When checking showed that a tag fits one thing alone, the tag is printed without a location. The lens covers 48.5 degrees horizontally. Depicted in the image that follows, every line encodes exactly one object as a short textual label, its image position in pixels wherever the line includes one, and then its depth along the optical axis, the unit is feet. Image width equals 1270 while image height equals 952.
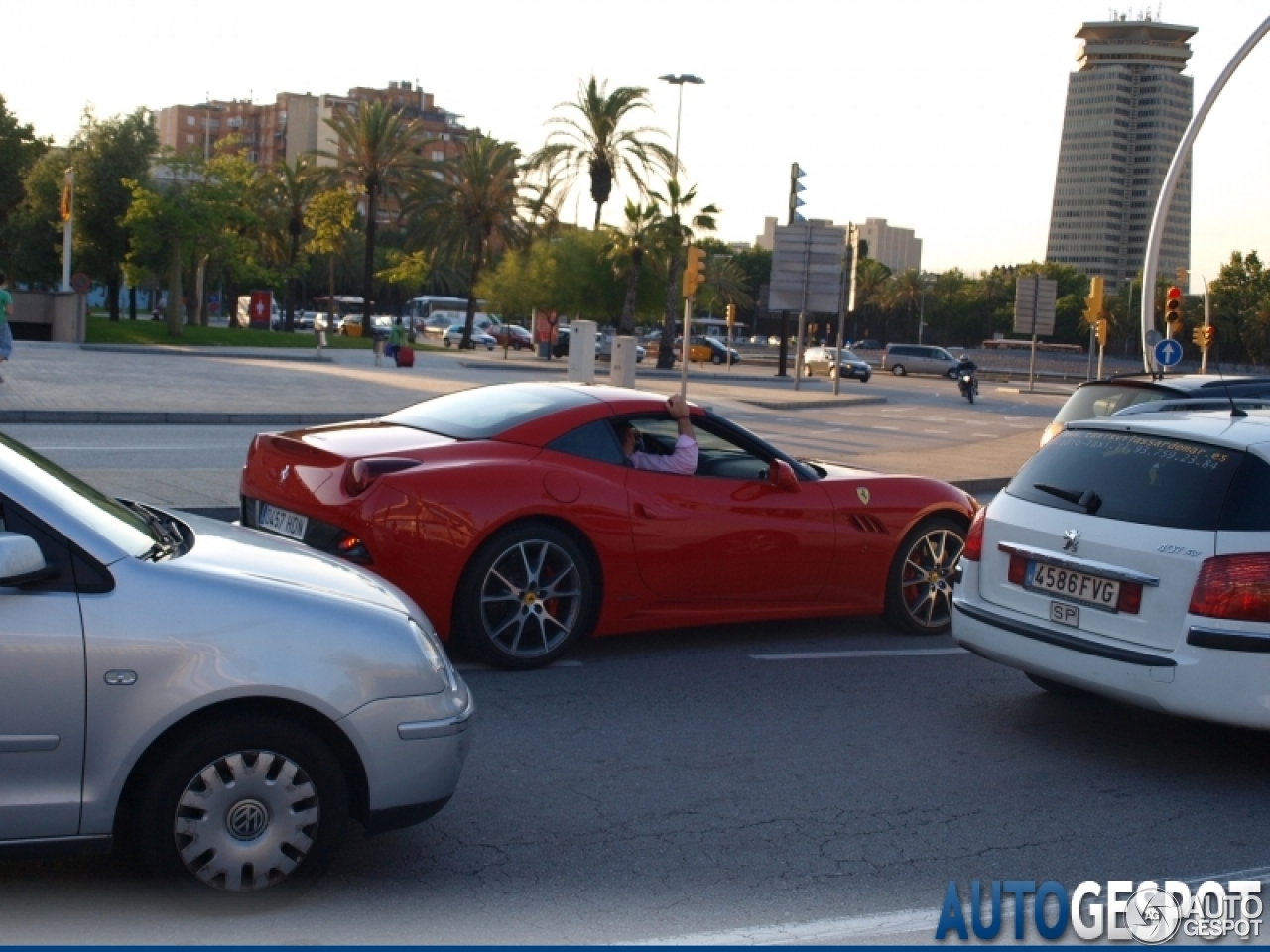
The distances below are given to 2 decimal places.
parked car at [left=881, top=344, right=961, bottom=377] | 234.58
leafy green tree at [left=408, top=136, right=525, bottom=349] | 205.87
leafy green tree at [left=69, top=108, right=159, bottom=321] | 191.11
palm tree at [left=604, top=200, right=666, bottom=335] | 177.99
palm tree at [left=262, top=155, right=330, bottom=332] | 227.57
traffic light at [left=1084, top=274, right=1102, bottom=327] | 122.83
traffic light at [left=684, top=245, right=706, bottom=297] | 87.20
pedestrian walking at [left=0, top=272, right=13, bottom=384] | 75.77
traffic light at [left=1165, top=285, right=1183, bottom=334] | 96.17
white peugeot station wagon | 18.33
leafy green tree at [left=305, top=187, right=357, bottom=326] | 204.44
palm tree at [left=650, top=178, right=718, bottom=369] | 177.17
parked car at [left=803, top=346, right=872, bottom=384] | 198.18
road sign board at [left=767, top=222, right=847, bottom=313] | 127.34
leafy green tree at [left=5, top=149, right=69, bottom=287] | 203.72
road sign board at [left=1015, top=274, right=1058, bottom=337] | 165.48
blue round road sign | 84.43
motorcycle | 143.84
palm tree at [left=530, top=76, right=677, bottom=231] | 181.68
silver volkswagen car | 12.50
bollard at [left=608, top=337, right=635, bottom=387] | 107.65
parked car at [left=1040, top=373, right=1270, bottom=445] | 41.57
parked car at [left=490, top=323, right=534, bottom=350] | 248.93
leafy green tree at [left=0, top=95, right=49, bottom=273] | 217.97
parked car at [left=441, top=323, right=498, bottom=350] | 248.32
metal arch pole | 75.92
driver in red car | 25.26
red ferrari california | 22.30
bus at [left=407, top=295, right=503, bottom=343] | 290.83
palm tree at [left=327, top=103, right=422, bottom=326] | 198.49
